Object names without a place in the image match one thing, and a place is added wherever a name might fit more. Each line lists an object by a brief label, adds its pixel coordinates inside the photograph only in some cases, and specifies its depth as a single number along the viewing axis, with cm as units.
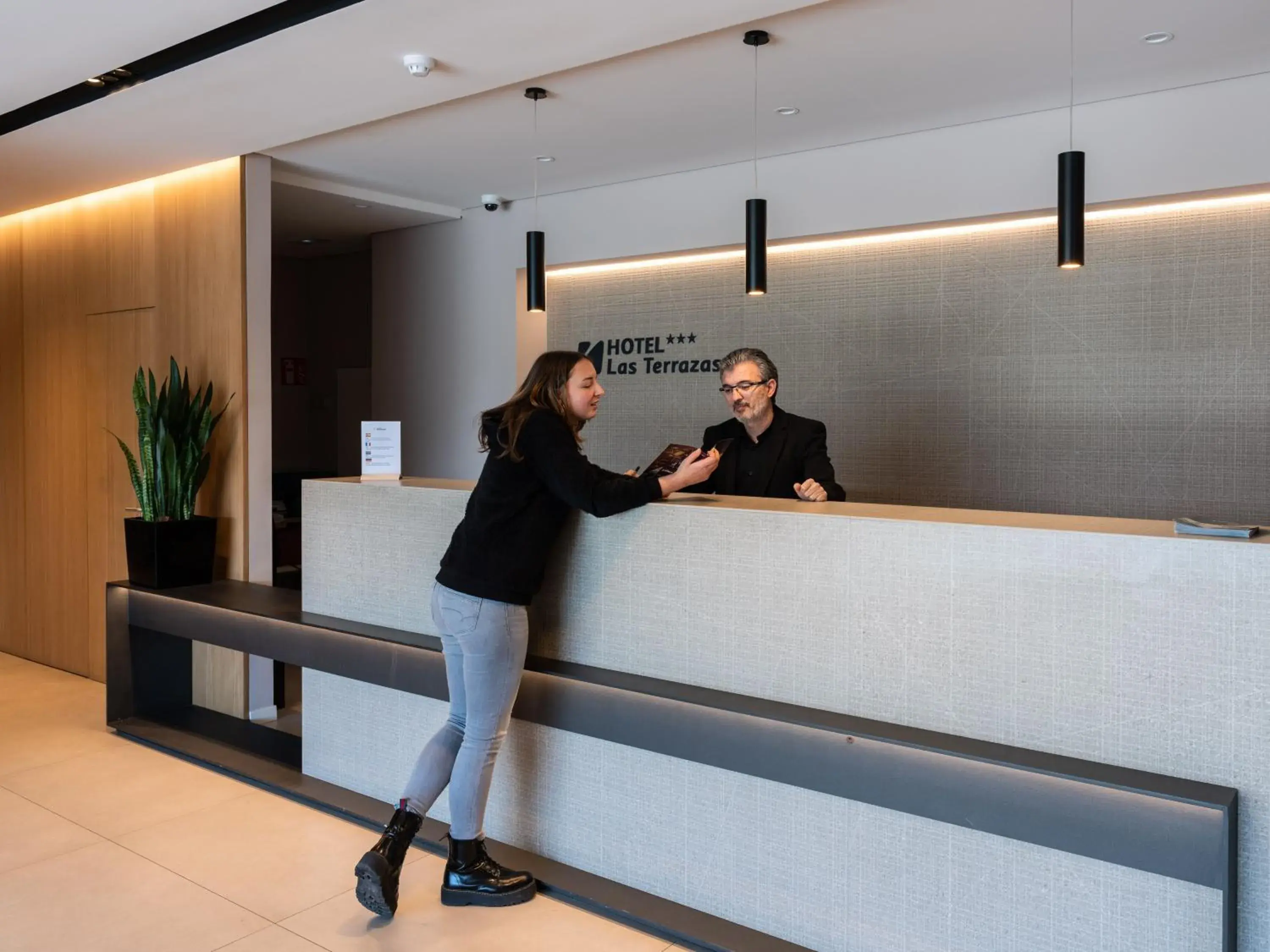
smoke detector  362
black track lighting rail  325
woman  293
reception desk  218
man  380
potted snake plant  498
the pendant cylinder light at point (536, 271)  482
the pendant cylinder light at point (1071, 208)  332
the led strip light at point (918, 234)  427
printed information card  406
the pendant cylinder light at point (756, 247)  404
